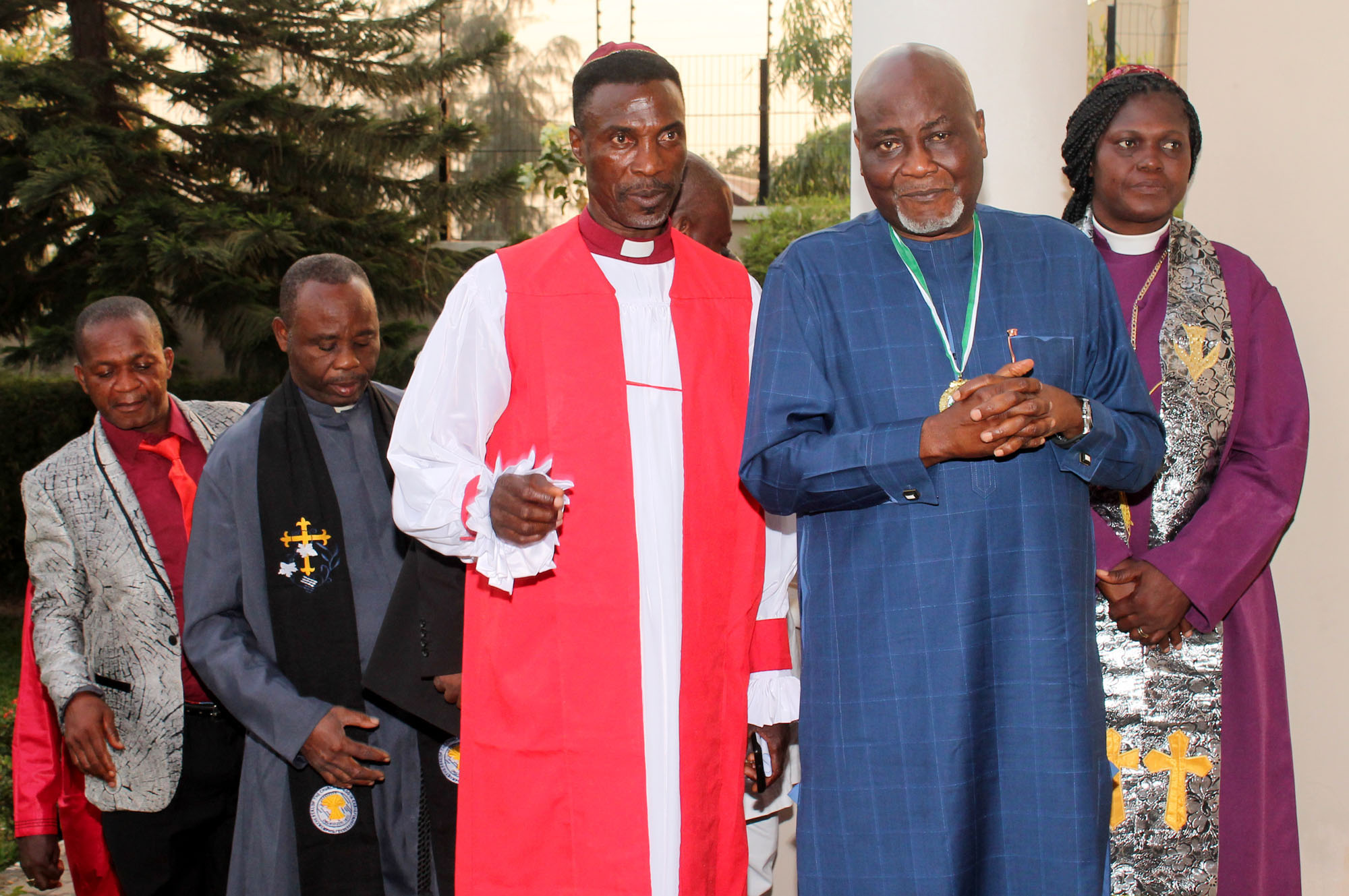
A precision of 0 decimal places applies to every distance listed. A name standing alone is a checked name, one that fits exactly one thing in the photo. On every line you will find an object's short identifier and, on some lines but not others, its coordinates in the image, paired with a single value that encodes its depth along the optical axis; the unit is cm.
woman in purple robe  302
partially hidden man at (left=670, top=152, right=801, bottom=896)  358
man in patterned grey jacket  376
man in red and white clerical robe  278
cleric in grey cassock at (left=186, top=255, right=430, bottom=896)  329
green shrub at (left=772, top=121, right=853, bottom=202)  1516
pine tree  1042
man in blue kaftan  242
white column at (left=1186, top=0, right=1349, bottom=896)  340
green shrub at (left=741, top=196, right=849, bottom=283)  1342
